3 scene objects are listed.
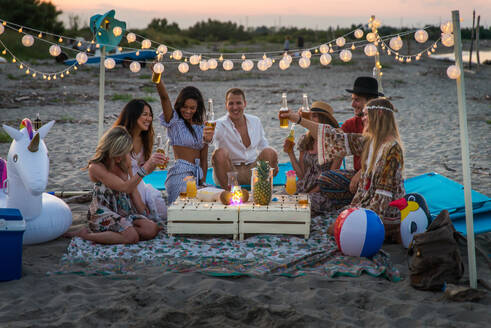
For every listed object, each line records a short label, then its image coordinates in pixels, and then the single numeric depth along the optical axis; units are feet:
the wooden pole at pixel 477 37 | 81.92
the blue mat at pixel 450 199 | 16.50
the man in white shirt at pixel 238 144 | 20.43
